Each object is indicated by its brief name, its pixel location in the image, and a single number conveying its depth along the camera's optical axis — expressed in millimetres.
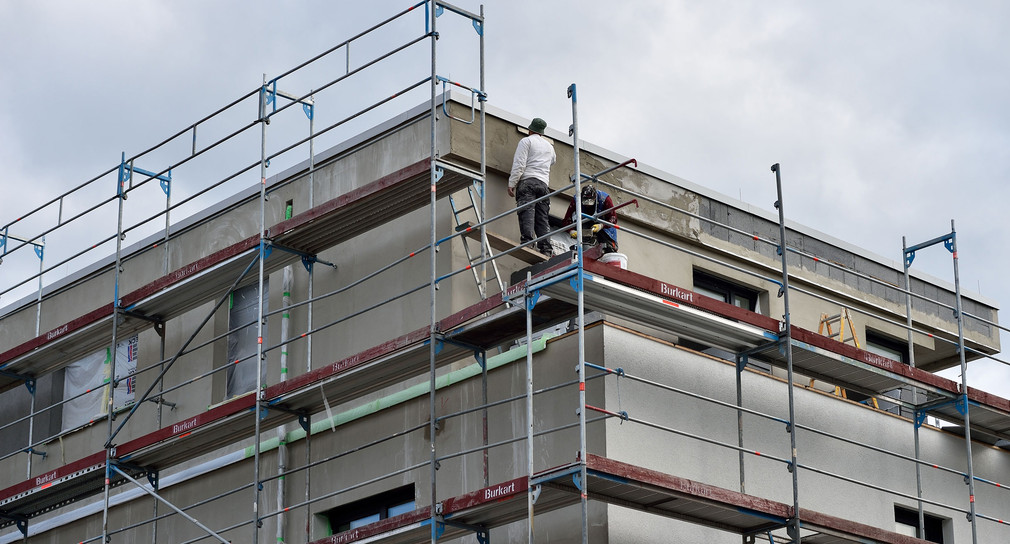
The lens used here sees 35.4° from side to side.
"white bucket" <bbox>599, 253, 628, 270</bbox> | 15488
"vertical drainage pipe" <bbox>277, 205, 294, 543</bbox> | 17453
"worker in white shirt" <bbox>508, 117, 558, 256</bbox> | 17156
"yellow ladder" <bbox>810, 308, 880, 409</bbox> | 19453
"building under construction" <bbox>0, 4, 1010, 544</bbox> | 15000
